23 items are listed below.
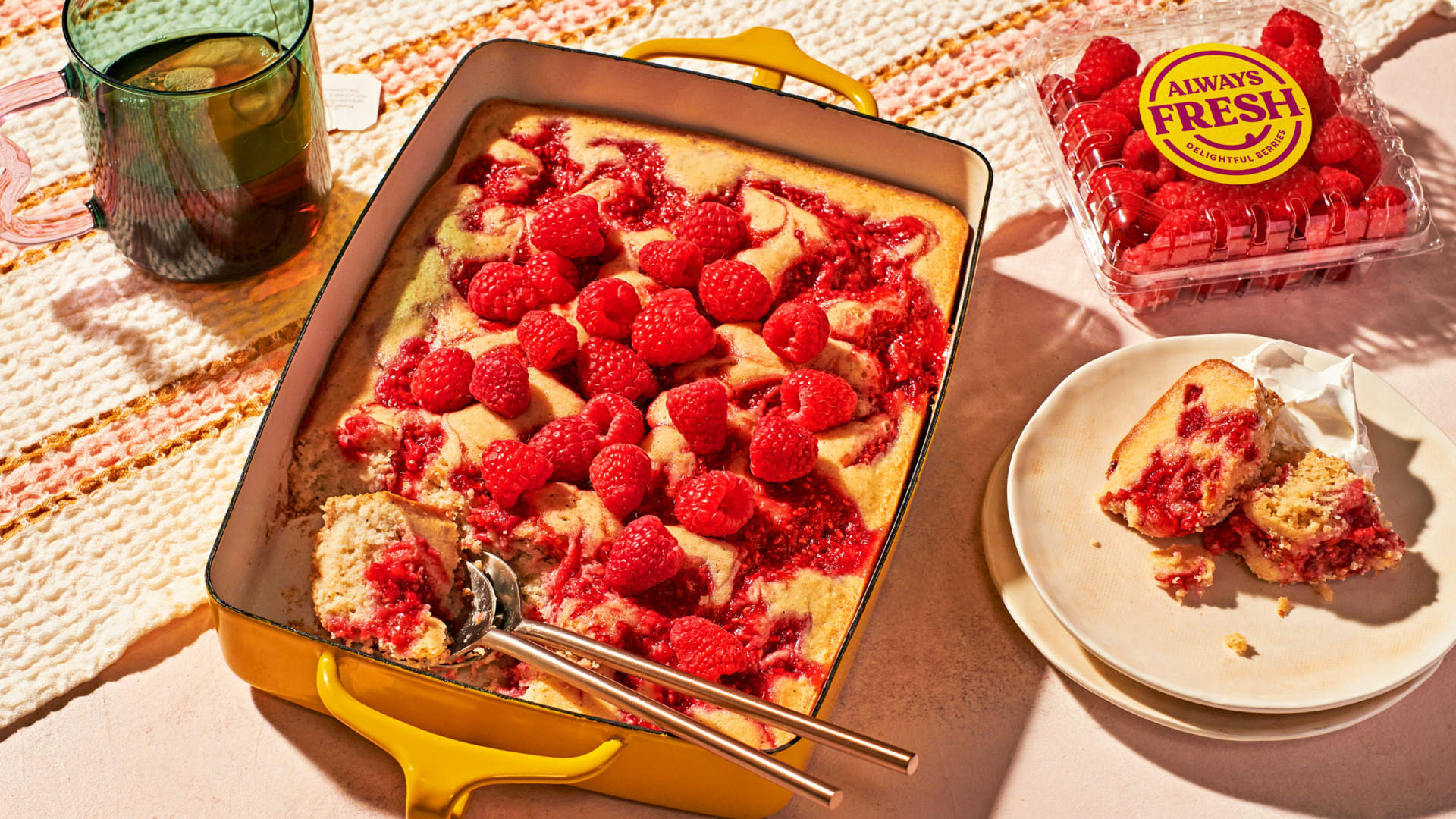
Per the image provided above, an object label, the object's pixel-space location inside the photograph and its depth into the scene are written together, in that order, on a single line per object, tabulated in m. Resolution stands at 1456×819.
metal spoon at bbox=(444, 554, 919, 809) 1.11
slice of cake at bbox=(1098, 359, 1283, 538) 1.22
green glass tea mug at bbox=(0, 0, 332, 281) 1.24
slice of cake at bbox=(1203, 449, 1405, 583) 1.22
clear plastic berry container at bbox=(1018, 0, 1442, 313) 1.31
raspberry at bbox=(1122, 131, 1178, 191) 1.33
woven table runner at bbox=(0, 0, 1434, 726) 1.24
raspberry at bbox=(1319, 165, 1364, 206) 1.32
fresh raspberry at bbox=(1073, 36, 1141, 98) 1.36
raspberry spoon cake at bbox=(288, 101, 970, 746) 1.20
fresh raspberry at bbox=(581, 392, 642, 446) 1.23
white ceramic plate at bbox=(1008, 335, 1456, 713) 1.21
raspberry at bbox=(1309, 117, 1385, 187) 1.33
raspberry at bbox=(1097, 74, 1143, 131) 1.35
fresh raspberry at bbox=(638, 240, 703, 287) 1.27
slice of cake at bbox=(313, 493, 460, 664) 1.18
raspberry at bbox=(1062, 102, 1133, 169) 1.33
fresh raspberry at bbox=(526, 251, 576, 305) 1.27
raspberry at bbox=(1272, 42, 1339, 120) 1.35
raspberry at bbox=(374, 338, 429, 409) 1.25
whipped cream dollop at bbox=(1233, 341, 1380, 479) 1.24
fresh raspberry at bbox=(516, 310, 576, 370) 1.24
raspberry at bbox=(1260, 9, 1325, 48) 1.37
